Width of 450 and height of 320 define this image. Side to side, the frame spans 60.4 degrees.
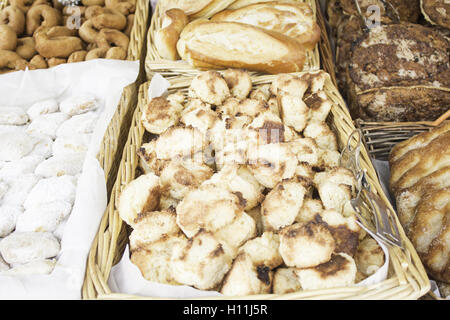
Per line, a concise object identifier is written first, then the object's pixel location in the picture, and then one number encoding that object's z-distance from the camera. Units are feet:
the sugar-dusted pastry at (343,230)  3.44
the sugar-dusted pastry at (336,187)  3.81
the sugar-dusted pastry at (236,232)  3.54
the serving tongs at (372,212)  3.40
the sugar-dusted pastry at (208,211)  3.44
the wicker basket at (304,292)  3.10
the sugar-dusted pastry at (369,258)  3.52
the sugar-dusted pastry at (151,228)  3.58
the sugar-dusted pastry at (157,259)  3.45
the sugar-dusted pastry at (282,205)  3.59
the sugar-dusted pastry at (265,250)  3.42
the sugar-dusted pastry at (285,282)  3.31
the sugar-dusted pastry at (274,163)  3.90
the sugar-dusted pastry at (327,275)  3.14
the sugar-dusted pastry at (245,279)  3.15
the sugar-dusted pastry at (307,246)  3.14
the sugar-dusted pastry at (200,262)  3.19
